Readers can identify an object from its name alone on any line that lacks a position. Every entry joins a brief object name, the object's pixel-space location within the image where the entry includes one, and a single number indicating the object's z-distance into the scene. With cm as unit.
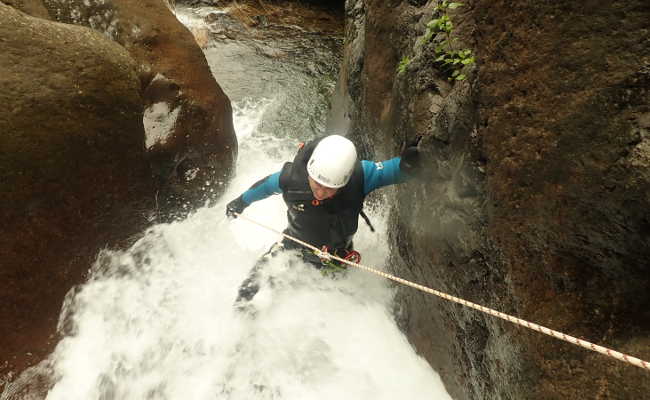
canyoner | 292
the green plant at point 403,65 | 340
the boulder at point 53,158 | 314
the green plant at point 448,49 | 259
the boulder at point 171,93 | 466
